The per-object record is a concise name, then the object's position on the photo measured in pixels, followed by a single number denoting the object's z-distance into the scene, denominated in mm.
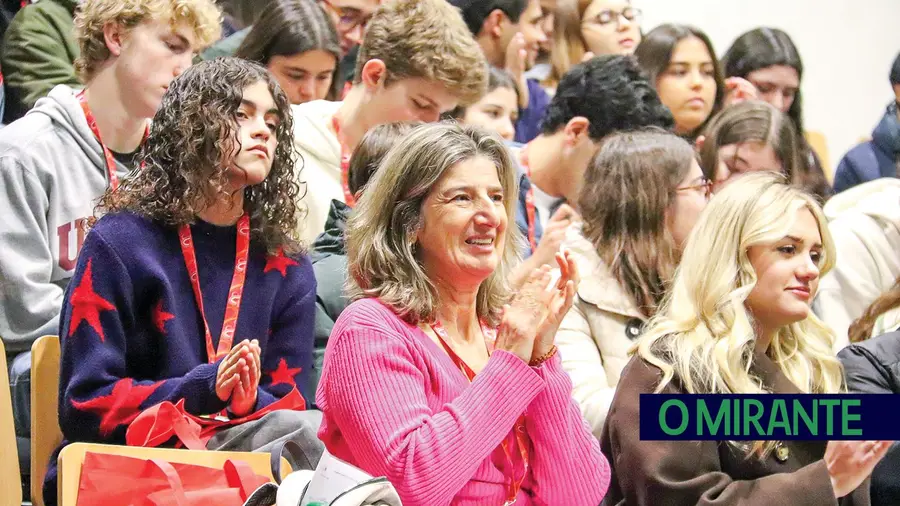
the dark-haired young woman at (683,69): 9070
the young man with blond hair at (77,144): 5723
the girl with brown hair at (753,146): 7578
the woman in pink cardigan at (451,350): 4066
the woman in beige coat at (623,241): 6207
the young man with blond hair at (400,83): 7109
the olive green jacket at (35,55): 7074
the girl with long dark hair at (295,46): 7551
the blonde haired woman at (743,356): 4809
